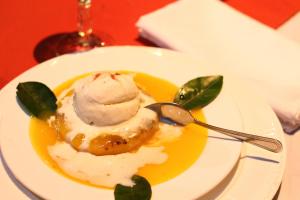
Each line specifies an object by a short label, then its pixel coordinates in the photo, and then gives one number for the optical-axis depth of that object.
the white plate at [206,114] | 0.85
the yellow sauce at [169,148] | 0.90
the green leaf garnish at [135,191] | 0.82
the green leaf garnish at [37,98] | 1.03
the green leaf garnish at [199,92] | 1.09
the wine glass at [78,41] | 1.41
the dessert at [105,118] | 0.97
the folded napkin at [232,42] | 1.30
